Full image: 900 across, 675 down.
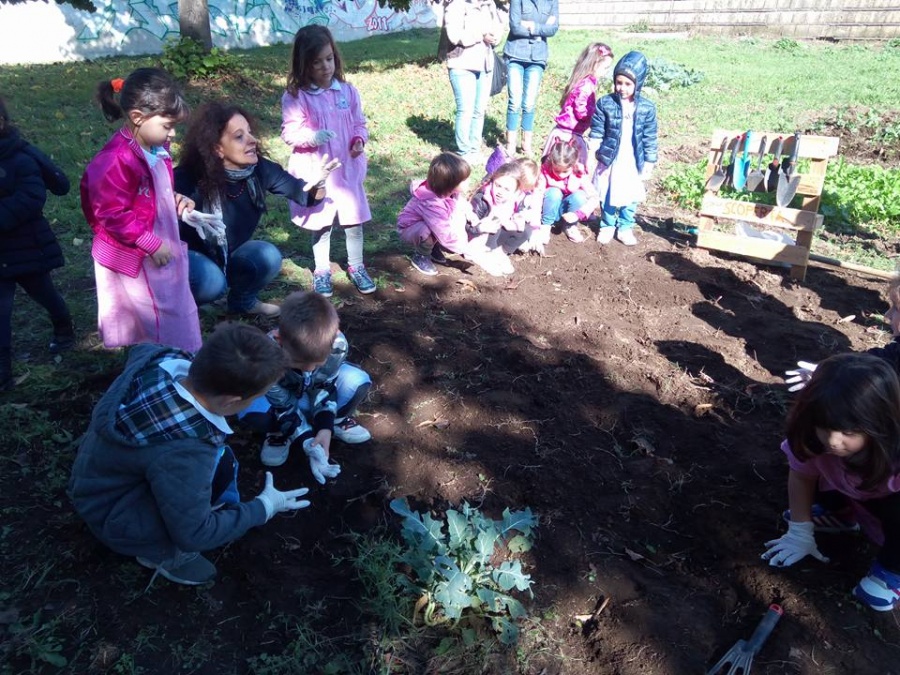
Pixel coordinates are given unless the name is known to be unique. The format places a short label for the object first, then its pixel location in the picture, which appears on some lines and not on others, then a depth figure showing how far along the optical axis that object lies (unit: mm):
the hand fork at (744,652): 2270
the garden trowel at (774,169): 5254
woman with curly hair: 3621
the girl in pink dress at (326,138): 4203
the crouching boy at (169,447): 2135
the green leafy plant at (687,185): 7188
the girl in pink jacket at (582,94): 6496
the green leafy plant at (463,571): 2293
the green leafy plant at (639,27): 19859
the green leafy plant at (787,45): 16109
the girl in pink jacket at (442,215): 4863
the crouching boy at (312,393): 2801
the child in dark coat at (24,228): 3316
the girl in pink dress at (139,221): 2963
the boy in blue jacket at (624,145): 5664
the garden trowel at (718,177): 5633
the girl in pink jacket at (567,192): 5887
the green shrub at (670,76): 12383
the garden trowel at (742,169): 5301
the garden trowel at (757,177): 5320
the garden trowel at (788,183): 5160
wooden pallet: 5179
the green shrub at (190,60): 9383
